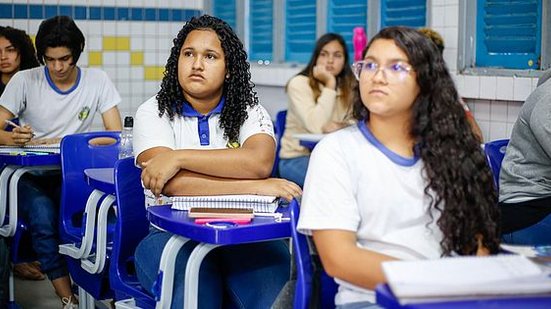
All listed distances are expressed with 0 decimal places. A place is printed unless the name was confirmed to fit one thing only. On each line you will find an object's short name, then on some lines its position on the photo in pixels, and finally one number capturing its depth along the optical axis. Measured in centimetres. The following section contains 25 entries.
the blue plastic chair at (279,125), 577
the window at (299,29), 682
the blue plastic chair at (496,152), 316
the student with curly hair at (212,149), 262
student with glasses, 199
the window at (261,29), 734
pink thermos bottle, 589
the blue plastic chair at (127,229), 287
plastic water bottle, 375
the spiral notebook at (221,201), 249
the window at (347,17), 626
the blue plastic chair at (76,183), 354
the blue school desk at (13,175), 372
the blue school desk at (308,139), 493
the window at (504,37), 475
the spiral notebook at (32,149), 388
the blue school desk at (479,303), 147
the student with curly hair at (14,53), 477
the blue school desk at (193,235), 227
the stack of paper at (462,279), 147
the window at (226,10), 784
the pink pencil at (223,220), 234
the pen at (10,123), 414
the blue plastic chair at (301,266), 207
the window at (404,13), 561
